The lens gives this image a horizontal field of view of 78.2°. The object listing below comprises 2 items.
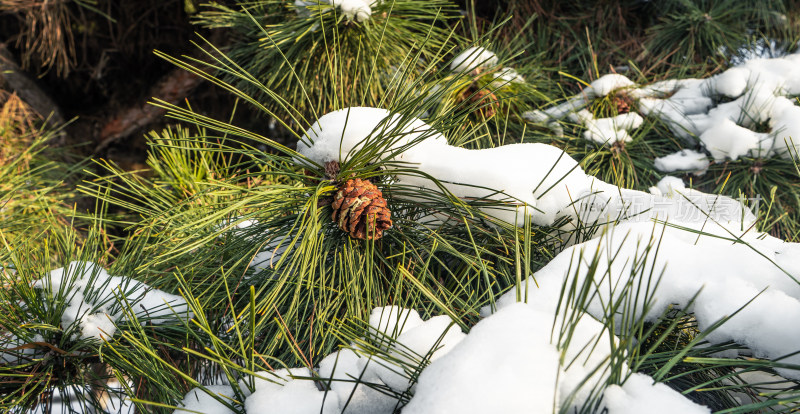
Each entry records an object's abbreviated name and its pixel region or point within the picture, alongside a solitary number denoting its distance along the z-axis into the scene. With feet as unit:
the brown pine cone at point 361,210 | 1.70
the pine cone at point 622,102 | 3.54
